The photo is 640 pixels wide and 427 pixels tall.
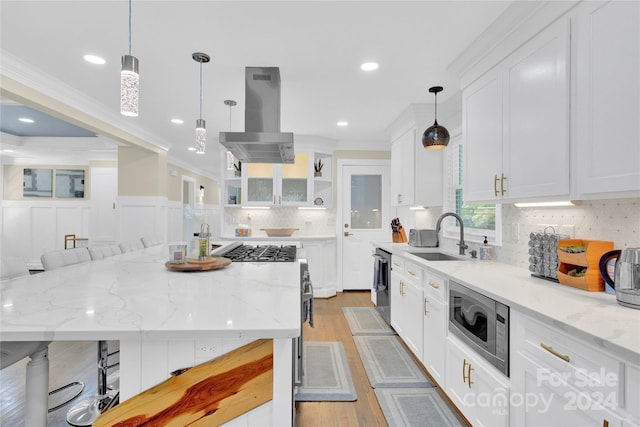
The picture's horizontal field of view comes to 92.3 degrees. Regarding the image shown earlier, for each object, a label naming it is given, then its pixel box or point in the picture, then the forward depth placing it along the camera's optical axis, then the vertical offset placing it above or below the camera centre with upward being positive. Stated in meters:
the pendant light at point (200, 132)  2.48 +0.69
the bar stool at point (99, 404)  1.92 -1.22
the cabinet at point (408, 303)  2.63 -0.85
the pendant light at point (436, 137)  2.90 +0.74
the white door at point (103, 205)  7.04 +0.17
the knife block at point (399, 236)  4.29 -0.30
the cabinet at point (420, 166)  3.64 +0.58
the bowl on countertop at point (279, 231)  5.04 -0.29
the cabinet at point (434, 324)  2.18 -0.82
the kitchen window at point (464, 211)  2.69 +0.04
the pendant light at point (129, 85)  1.58 +0.67
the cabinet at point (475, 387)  1.50 -0.96
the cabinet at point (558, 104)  1.26 +0.58
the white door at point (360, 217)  5.36 -0.05
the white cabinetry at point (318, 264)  4.94 -0.81
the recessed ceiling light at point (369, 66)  2.57 +1.27
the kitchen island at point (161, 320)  1.00 -0.38
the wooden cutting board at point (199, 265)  1.94 -0.33
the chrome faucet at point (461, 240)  2.91 -0.24
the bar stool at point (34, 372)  1.30 -0.71
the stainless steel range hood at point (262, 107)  2.67 +0.95
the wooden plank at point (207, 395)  1.06 -0.64
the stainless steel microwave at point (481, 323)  1.51 -0.61
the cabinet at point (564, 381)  0.96 -0.60
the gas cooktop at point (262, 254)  2.42 -0.36
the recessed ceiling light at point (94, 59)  2.49 +1.26
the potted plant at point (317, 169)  5.21 +0.77
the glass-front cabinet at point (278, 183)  5.08 +0.52
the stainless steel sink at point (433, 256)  3.19 -0.43
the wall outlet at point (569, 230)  1.87 -0.09
